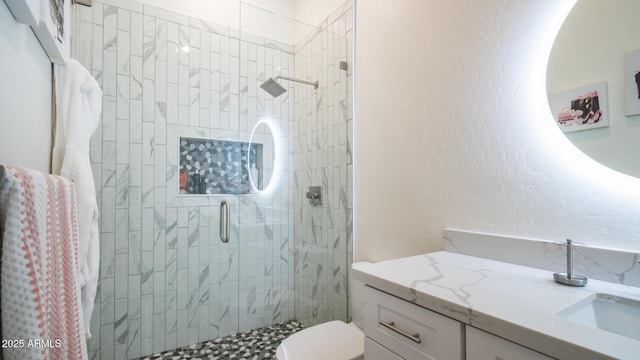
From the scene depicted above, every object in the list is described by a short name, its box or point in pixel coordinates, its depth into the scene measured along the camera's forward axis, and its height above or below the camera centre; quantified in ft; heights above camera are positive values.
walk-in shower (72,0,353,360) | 6.20 +0.38
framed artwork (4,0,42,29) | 2.49 +1.63
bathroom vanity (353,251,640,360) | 1.68 -0.90
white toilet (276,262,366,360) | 4.19 -2.48
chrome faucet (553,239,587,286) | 2.59 -0.85
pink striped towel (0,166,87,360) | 1.71 -0.58
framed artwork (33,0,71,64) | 3.33 +2.07
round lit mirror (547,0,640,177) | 2.74 +1.11
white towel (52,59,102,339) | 4.15 +0.45
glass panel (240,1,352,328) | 6.59 +0.86
